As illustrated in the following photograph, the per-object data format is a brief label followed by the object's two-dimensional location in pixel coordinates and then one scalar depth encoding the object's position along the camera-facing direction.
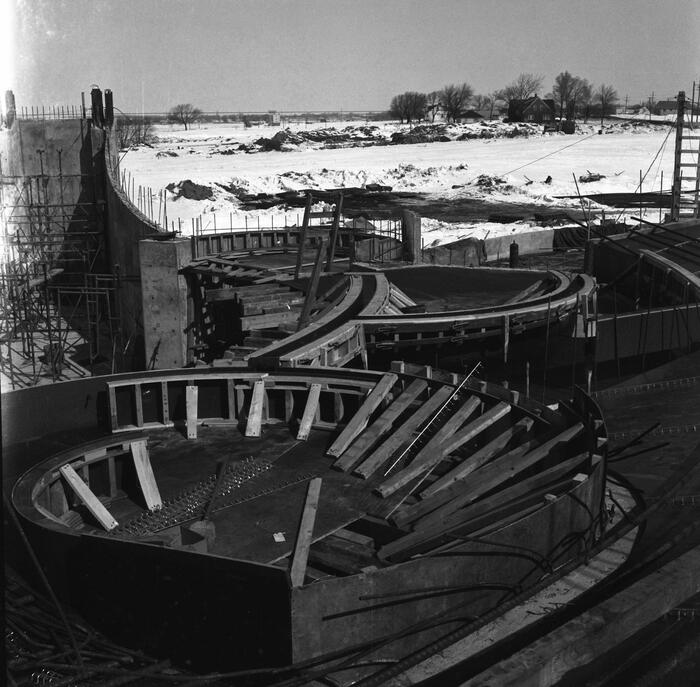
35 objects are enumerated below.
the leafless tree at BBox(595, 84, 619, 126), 131.88
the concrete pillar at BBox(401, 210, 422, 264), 36.34
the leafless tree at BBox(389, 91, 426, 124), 143.25
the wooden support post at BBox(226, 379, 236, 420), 17.31
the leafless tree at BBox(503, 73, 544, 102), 142.12
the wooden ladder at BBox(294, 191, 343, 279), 26.71
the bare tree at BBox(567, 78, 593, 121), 129.62
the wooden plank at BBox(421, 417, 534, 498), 13.84
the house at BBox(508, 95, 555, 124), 116.00
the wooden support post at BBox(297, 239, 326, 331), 22.45
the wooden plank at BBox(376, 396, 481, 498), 13.81
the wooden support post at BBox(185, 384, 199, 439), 16.66
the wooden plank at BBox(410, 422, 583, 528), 13.24
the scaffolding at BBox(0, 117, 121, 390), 29.53
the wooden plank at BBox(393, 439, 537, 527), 12.82
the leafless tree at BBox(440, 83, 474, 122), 134.75
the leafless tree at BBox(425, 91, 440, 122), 142.12
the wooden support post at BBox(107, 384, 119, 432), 16.80
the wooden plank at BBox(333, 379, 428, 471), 15.02
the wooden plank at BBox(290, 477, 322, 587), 10.88
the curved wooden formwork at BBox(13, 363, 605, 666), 10.11
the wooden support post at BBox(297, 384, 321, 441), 16.33
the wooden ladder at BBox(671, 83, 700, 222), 40.75
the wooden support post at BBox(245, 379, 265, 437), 16.67
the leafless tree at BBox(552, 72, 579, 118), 127.06
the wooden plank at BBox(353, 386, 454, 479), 14.62
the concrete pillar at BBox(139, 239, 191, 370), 27.67
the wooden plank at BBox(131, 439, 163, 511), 14.54
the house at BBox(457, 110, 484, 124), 130.62
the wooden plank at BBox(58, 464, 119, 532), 13.91
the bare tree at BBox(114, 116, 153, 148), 96.94
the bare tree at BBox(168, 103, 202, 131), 158.25
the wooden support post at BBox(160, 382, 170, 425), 17.14
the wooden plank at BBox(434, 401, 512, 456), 14.73
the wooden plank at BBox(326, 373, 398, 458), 15.41
